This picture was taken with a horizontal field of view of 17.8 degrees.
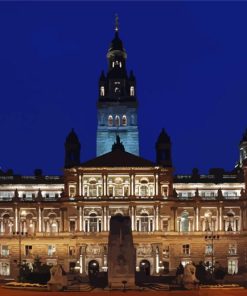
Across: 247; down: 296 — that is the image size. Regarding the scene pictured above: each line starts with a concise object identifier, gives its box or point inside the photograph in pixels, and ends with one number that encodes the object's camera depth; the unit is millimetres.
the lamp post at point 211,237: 131225
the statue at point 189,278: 81975
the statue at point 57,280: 82375
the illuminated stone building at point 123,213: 130875
